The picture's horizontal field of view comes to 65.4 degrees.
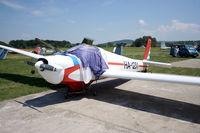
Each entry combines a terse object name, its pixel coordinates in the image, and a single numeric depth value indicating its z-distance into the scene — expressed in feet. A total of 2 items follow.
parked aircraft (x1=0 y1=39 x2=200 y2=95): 17.75
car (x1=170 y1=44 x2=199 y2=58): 95.50
